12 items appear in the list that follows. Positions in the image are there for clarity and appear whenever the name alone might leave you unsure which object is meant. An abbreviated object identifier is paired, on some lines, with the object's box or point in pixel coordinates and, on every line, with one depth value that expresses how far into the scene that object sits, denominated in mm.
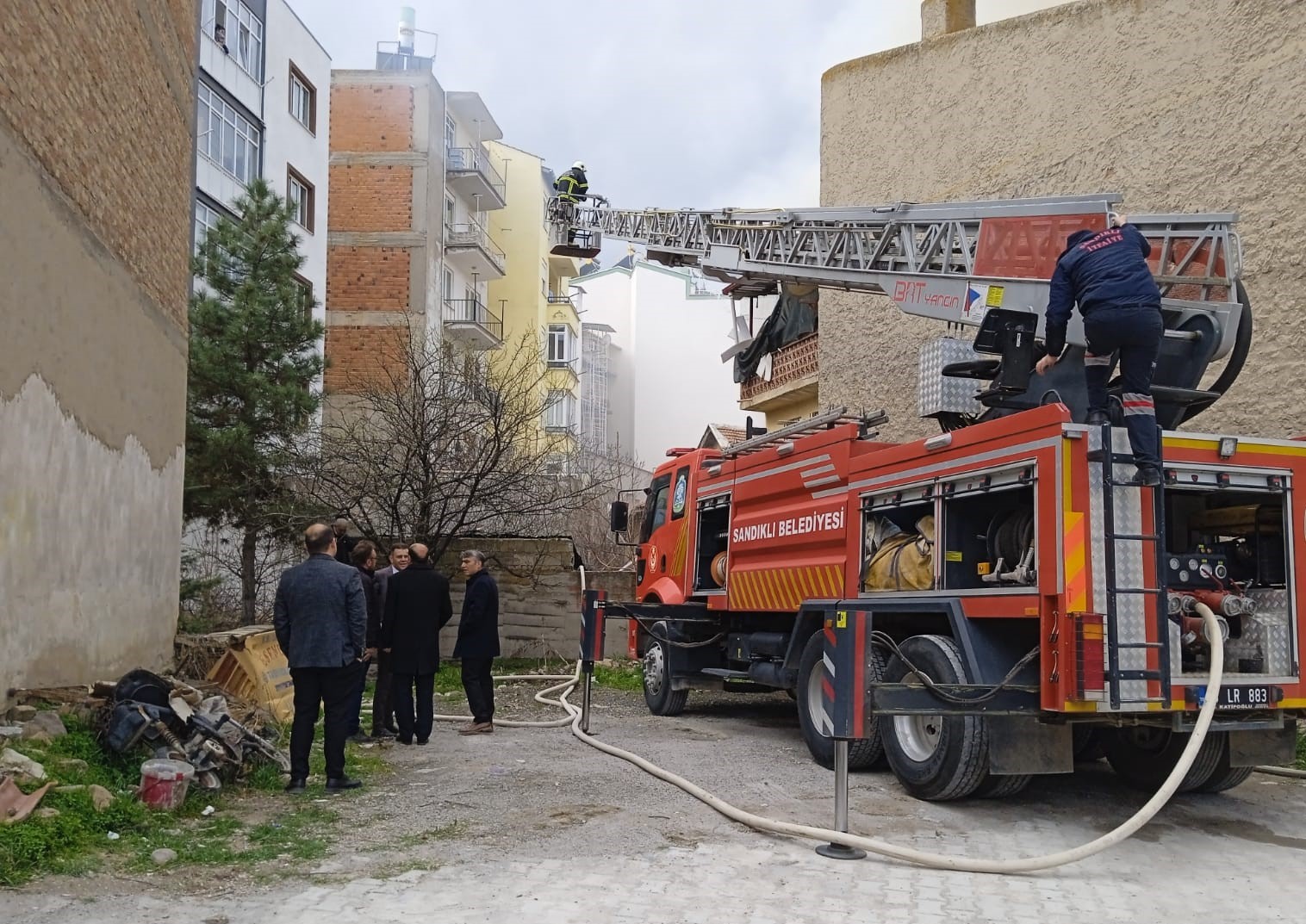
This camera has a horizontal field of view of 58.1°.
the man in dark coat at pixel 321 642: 7828
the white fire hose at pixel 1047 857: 5746
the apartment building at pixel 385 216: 31703
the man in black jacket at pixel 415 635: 10109
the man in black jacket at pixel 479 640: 10789
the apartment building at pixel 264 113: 22547
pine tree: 16406
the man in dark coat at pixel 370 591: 10383
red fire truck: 6820
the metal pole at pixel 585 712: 11016
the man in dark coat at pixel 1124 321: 6863
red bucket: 6637
